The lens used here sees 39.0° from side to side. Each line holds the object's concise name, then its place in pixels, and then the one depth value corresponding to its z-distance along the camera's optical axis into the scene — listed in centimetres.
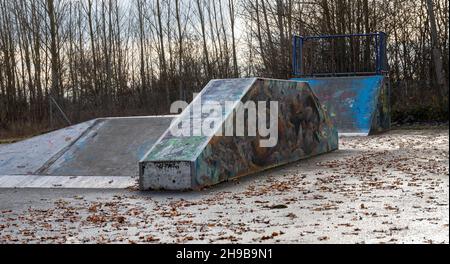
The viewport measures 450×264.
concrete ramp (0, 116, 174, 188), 1127
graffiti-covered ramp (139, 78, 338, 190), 940
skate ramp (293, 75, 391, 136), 1884
